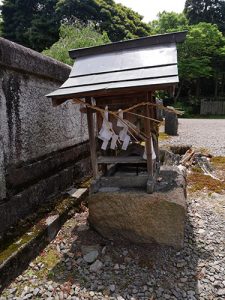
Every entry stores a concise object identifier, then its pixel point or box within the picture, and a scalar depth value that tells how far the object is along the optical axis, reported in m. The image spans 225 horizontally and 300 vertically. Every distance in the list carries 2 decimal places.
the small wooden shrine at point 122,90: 2.45
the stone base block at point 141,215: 2.58
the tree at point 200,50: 20.00
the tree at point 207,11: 24.33
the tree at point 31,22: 17.35
